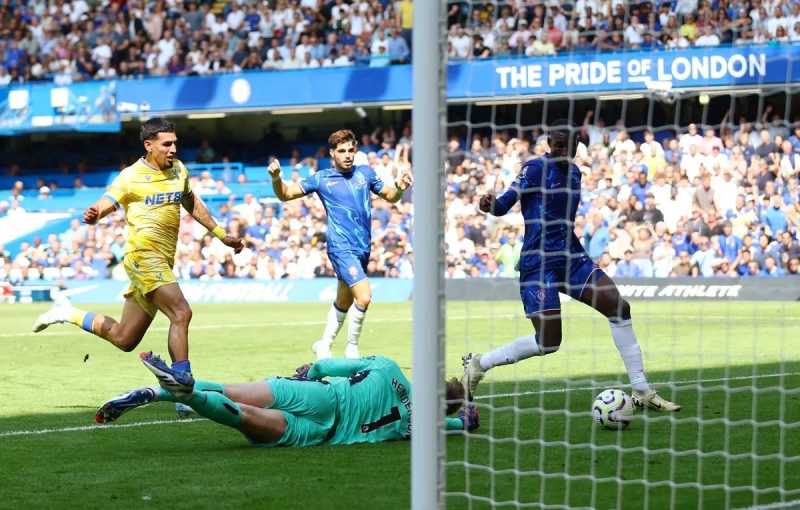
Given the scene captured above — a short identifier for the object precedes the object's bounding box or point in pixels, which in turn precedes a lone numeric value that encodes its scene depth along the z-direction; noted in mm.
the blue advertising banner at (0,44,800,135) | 31062
